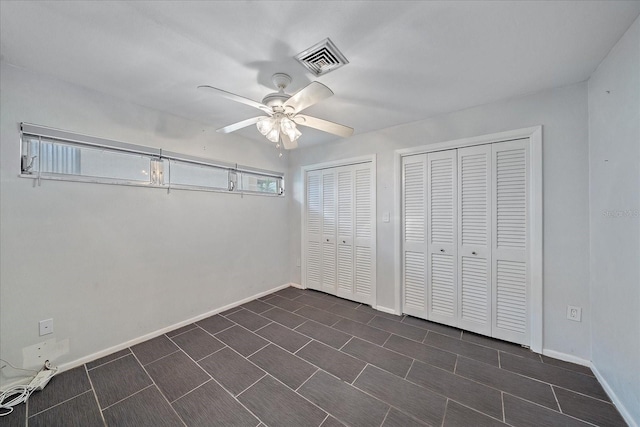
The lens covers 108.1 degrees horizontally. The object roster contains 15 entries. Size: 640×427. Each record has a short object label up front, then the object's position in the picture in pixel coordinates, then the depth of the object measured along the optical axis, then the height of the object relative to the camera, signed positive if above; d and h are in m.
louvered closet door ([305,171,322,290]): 3.55 -0.28
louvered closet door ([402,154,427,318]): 2.64 -0.25
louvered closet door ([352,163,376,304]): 3.00 -0.29
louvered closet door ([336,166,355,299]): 3.21 -0.26
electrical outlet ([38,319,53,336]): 1.75 -0.87
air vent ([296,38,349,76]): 1.41 +1.01
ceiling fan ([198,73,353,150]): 1.47 +0.73
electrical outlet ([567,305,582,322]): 1.87 -0.82
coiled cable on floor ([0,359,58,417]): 1.46 -1.22
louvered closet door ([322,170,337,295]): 3.39 -0.27
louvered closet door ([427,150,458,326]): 2.45 -0.27
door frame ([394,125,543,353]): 2.00 -0.14
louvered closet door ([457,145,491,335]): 2.27 -0.26
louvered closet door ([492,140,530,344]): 2.10 -0.27
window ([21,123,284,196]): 1.75 +0.45
